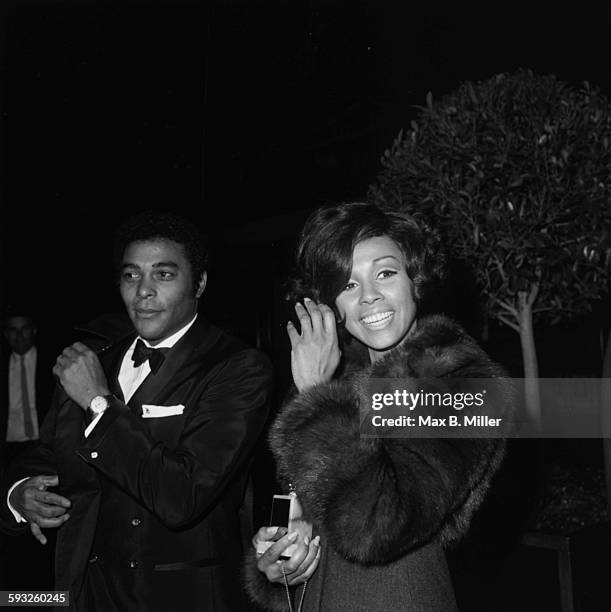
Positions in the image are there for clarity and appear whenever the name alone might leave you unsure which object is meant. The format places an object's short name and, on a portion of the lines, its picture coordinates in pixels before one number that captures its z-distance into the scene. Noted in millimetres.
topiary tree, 3090
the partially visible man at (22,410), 4090
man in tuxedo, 1672
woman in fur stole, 1287
